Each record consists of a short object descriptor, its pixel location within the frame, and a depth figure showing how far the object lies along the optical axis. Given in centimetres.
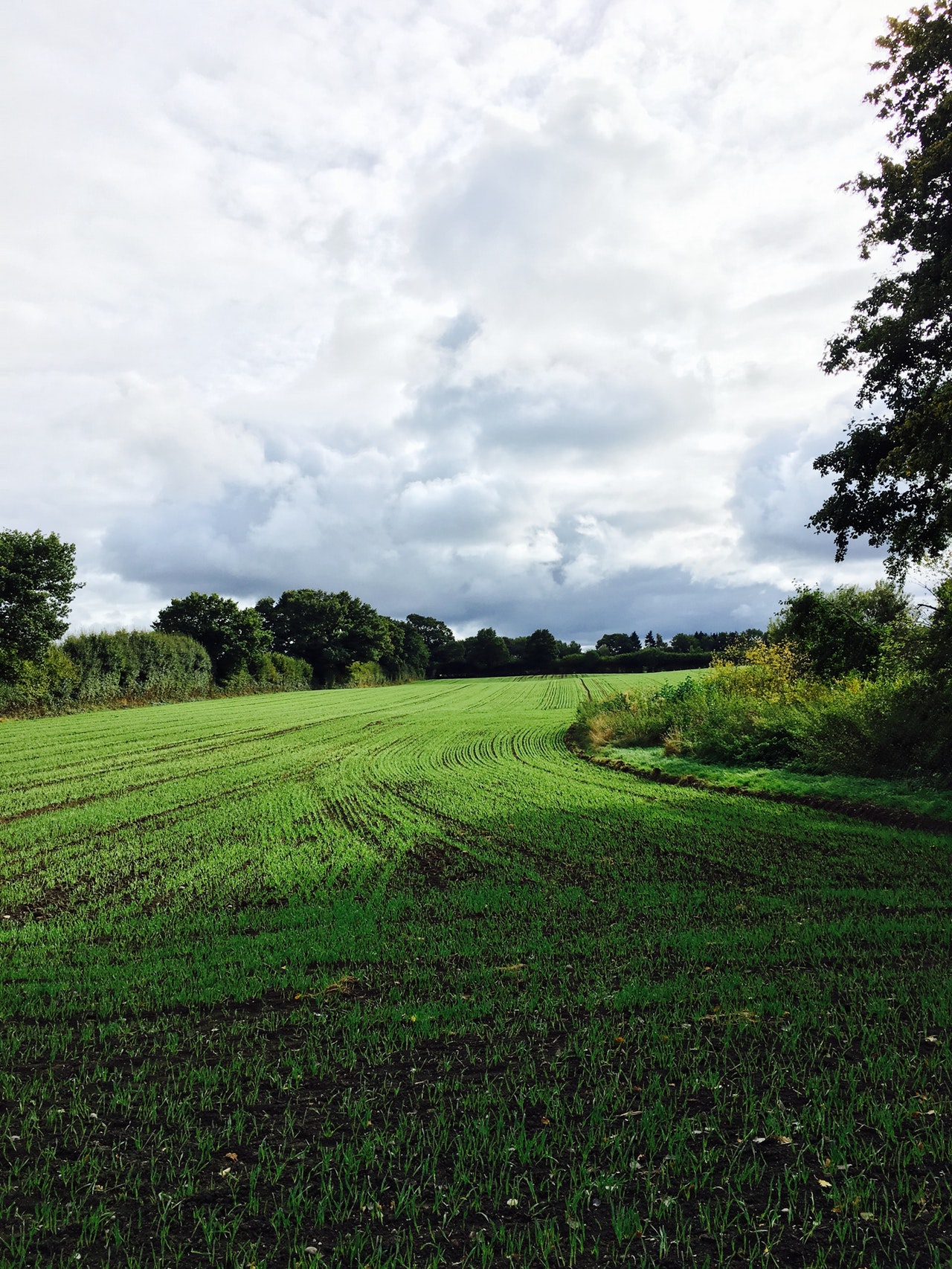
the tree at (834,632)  2430
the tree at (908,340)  1287
